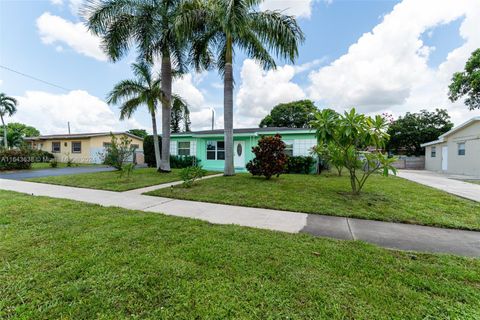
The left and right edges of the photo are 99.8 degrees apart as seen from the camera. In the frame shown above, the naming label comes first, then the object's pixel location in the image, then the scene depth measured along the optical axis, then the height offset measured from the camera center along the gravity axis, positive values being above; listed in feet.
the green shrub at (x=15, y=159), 44.10 -0.59
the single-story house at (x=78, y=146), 67.97 +3.76
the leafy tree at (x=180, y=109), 43.49 +10.12
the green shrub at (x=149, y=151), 54.80 +1.24
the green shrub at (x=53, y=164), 53.21 -2.05
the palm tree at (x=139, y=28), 32.19 +21.20
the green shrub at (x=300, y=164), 41.60 -2.00
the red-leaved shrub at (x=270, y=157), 29.71 -0.35
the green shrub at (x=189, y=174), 24.47 -2.38
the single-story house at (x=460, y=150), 44.32 +0.79
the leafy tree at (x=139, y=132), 142.17 +16.86
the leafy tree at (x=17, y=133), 72.07 +16.89
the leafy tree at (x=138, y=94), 36.60 +11.54
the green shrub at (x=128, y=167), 28.49 -1.61
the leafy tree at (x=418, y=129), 87.35 +10.88
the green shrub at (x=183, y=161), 50.24 -1.46
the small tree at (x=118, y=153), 34.04 +0.49
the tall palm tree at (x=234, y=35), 26.53 +18.24
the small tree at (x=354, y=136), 18.96 +1.72
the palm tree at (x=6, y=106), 76.43 +19.64
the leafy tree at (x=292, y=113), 109.70 +22.66
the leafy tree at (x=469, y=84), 58.60 +21.23
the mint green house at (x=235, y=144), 43.19 +2.58
